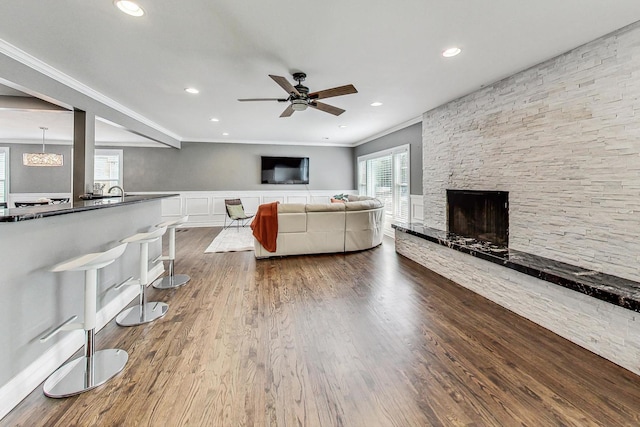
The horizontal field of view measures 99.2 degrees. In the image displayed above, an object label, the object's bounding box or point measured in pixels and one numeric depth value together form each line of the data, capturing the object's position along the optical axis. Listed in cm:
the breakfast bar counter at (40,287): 153
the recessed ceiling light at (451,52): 262
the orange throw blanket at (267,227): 447
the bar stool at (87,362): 163
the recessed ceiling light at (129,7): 191
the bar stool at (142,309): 244
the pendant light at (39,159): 557
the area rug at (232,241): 520
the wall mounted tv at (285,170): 818
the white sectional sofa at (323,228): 457
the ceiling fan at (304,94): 289
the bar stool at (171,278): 329
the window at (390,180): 601
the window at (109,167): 762
